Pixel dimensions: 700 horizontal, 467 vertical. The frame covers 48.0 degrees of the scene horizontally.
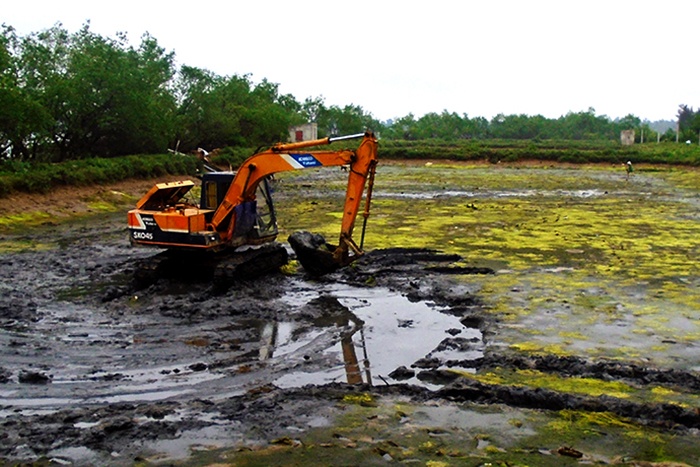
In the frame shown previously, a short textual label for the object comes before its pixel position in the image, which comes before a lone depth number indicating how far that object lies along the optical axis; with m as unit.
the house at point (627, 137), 93.56
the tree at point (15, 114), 27.84
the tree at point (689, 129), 90.44
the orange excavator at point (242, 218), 15.28
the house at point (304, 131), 86.50
